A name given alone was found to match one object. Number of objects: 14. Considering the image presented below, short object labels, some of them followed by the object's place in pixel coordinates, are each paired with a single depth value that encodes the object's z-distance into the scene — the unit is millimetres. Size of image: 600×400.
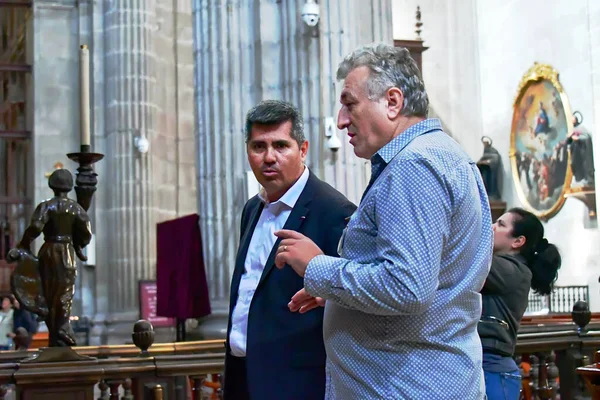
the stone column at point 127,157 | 15508
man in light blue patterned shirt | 2307
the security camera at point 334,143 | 7672
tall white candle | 4856
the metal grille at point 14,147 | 17000
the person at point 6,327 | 12844
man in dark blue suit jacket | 3211
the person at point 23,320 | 13227
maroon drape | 8195
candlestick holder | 4895
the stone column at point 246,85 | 7824
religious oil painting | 20438
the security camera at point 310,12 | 7711
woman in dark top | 3922
